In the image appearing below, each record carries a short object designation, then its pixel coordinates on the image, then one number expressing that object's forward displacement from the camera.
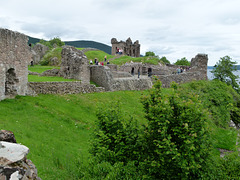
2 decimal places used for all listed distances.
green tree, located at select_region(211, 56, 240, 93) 40.97
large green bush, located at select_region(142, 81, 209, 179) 7.93
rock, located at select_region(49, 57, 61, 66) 41.64
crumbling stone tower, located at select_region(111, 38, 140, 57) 81.06
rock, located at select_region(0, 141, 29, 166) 4.65
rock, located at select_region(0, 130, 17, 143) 5.49
